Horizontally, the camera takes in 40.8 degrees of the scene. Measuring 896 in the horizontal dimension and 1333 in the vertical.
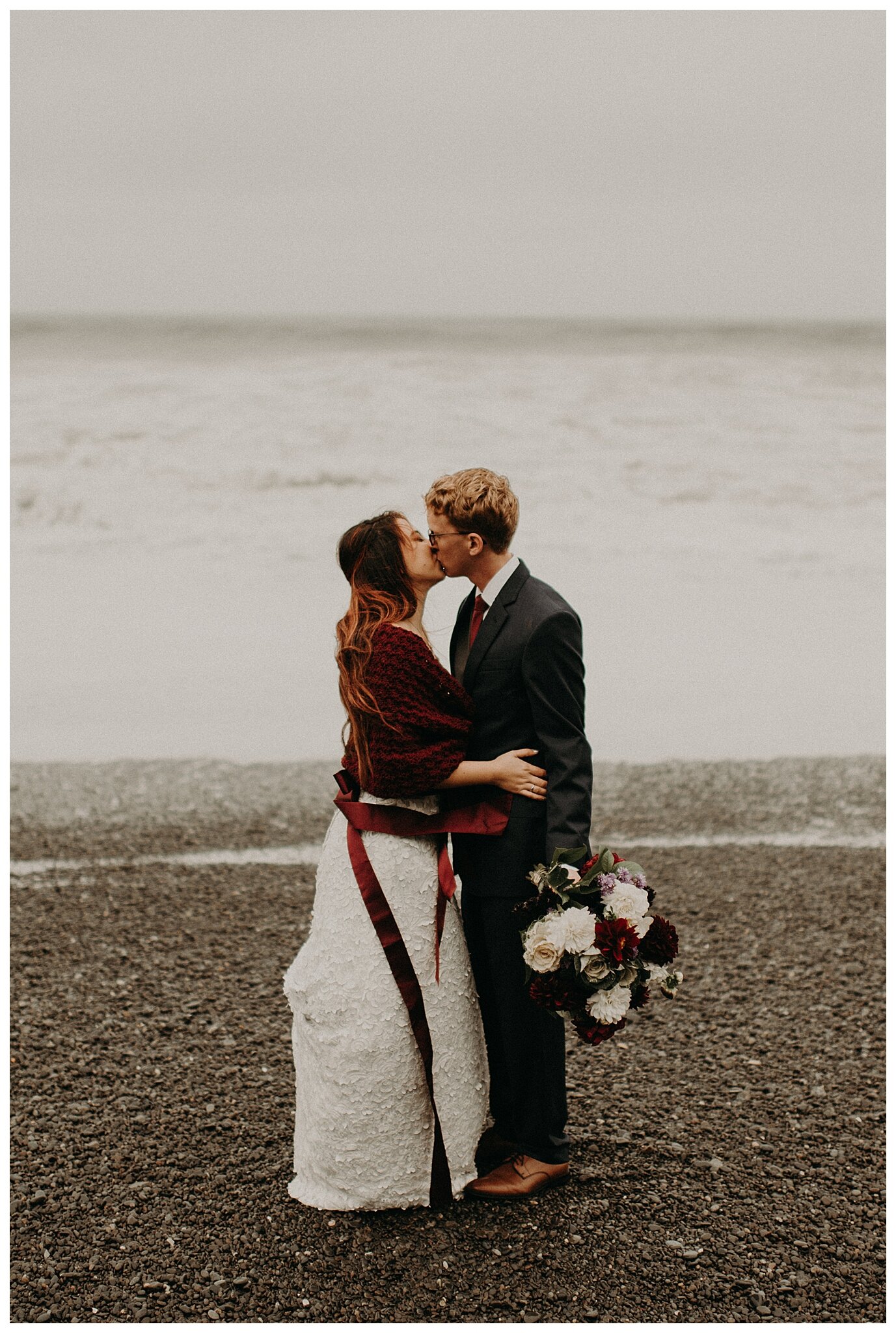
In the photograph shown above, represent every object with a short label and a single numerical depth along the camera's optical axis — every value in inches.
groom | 138.7
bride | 138.0
